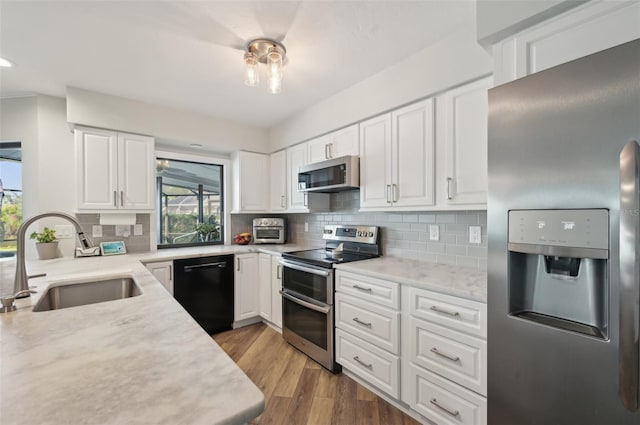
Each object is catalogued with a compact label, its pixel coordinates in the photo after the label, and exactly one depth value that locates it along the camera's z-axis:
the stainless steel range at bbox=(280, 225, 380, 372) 2.24
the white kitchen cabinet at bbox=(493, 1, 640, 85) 1.03
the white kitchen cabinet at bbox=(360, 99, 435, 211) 1.97
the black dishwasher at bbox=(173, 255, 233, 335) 2.73
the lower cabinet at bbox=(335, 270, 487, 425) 1.45
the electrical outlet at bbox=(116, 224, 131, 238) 2.88
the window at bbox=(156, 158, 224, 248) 3.33
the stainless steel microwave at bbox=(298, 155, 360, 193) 2.42
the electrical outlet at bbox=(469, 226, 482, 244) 1.98
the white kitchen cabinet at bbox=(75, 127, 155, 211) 2.50
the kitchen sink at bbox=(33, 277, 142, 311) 1.55
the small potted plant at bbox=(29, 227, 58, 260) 2.47
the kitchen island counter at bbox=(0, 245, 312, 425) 0.52
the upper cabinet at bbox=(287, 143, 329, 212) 3.00
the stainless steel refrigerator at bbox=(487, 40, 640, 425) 0.90
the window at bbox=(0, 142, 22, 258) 2.57
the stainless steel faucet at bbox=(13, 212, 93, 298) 1.21
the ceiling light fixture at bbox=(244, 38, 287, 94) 1.76
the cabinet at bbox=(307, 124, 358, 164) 2.51
